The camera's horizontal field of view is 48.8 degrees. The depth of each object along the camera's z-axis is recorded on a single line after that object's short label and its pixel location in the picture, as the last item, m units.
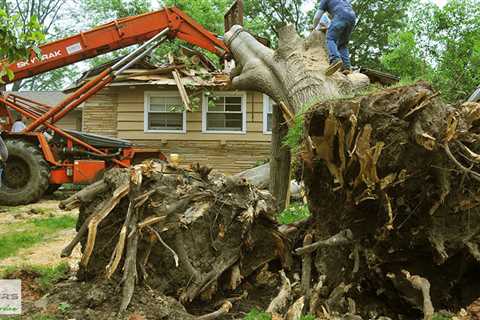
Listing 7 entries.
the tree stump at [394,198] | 3.53
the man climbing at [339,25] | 7.46
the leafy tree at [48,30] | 40.91
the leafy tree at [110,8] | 33.84
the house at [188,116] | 16.72
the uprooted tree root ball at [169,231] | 4.04
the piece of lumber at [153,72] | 16.61
